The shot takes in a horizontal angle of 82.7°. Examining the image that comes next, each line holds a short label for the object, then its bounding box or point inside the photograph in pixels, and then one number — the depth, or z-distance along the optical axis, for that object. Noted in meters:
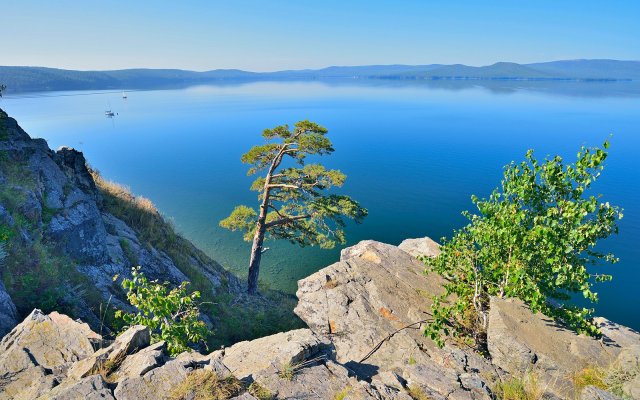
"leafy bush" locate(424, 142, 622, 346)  10.02
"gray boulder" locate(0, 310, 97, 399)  7.51
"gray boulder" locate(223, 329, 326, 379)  8.36
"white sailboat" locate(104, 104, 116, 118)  128.00
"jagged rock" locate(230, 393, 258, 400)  6.81
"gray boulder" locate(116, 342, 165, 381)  7.35
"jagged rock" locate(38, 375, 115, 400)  6.64
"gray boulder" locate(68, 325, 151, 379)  7.61
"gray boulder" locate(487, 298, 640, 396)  9.85
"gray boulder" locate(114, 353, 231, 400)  6.80
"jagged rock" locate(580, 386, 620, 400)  7.81
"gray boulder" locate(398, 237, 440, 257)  19.25
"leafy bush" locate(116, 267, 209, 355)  8.95
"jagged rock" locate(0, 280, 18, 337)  9.59
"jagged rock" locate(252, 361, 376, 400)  7.45
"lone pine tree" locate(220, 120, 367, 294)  21.58
